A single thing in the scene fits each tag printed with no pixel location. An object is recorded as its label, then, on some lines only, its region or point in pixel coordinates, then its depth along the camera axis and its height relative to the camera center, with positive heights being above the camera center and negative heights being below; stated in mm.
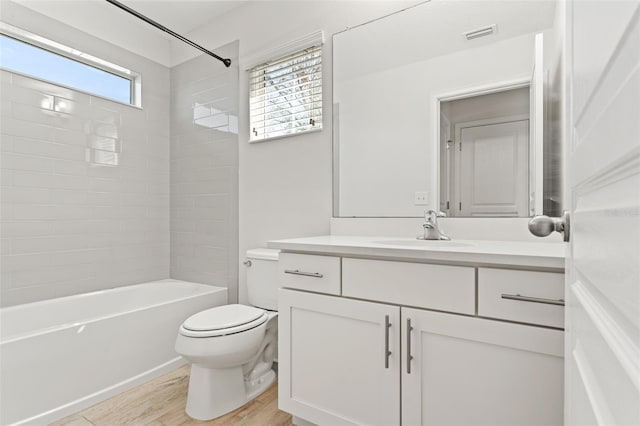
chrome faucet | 1613 -73
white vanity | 1022 -421
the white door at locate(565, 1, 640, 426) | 259 +1
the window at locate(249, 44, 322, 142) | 2135 +782
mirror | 1503 +499
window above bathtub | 2148 +1027
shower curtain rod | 1913 +1139
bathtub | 1603 -737
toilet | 1646 -717
